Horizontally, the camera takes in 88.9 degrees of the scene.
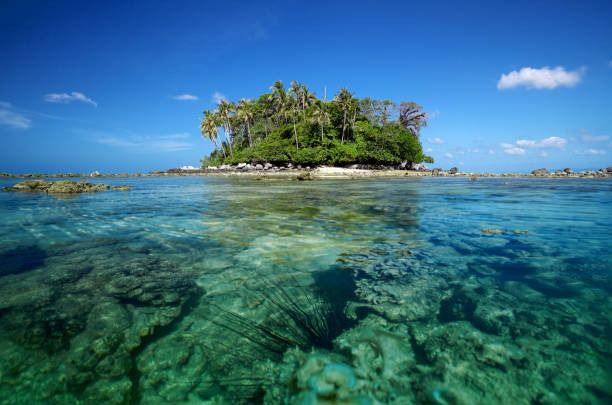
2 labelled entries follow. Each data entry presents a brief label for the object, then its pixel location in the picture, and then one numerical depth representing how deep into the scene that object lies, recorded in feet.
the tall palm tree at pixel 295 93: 208.33
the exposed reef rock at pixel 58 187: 64.34
